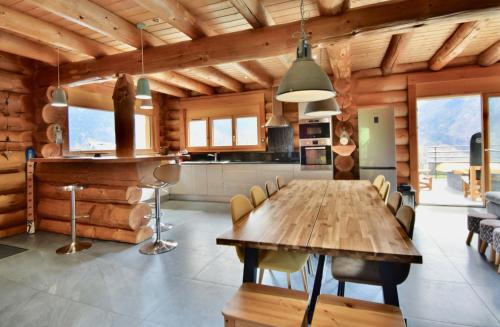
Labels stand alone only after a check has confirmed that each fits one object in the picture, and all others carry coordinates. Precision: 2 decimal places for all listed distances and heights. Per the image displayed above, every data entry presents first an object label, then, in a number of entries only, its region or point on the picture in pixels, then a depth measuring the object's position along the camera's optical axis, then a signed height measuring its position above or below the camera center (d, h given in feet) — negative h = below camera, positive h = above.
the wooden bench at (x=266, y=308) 3.92 -2.26
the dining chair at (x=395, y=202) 6.72 -1.12
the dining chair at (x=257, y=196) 8.01 -1.06
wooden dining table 4.27 -1.35
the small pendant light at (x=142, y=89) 11.79 +3.26
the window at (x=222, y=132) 22.35 +2.54
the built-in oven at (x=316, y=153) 17.40 +0.48
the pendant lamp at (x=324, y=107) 10.66 +2.07
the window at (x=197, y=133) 23.21 +2.55
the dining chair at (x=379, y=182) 10.45 -0.94
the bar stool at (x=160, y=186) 10.95 -0.93
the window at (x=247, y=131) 21.56 +2.48
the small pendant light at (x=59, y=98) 12.51 +3.15
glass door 16.31 +0.76
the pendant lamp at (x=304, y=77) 6.18 +1.94
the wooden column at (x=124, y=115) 12.72 +2.32
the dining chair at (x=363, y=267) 5.25 -2.31
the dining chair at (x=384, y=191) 8.68 -1.07
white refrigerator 16.02 +0.90
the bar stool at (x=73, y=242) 11.11 -3.27
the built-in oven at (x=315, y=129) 17.34 +2.03
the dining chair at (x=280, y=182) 11.39 -0.92
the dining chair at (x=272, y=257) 6.28 -2.32
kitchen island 11.89 -1.55
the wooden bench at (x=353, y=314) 3.82 -2.28
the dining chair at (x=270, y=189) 9.64 -1.01
